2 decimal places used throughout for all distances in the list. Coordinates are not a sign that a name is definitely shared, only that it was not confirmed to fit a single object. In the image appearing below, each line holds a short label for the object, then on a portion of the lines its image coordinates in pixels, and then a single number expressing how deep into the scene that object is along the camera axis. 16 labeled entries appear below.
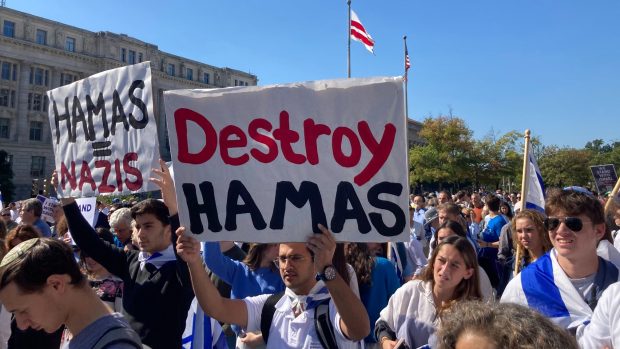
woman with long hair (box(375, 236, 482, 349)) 3.23
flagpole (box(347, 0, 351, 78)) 24.06
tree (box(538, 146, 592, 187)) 47.12
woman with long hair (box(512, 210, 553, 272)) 4.81
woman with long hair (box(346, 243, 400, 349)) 4.11
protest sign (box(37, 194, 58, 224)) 9.17
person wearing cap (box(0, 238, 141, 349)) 2.11
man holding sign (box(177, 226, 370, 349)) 2.64
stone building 52.84
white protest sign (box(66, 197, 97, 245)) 6.95
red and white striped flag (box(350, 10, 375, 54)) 21.14
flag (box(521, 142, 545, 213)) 5.97
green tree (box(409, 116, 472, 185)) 38.53
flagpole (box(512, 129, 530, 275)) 5.23
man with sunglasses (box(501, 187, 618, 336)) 2.98
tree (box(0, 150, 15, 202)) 44.00
